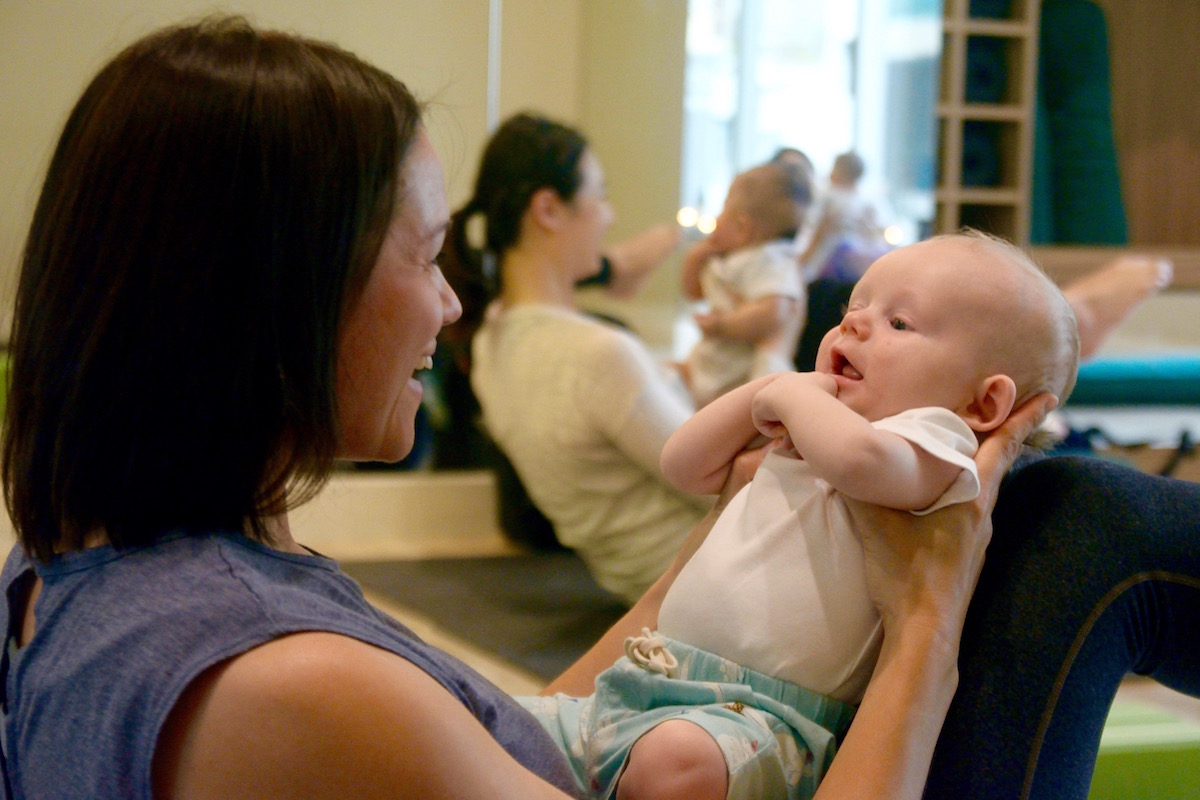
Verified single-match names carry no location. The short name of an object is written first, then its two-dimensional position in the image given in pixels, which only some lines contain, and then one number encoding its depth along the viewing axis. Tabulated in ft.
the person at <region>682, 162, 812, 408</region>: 8.55
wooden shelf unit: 17.69
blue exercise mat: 12.79
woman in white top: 8.13
